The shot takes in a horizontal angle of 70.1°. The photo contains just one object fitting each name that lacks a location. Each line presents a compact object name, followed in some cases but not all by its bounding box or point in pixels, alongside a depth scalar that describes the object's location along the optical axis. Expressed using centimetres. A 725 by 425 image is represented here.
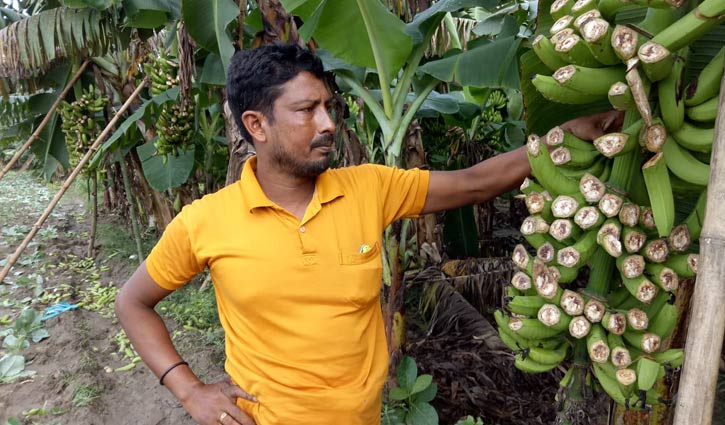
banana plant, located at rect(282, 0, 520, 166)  187
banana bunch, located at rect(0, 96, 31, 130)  457
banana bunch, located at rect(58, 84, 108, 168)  418
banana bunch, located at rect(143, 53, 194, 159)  324
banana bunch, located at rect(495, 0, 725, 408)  75
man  127
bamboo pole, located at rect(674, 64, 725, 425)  62
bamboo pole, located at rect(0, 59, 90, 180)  340
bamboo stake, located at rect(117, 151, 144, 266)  460
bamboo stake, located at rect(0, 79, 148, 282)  293
